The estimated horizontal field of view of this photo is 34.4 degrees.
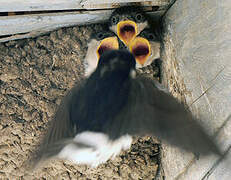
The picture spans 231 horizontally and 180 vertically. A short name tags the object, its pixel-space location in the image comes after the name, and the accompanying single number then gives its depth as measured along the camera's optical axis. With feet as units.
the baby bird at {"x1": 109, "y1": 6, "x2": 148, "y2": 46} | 6.77
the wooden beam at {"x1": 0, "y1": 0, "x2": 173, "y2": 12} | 5.68
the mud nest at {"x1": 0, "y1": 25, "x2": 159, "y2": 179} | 7.42
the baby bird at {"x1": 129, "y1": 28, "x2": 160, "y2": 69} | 7.04
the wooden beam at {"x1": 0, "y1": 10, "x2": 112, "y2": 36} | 6.41
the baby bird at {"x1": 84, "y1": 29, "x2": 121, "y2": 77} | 7.27
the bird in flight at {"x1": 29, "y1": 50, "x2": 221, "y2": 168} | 4.61
